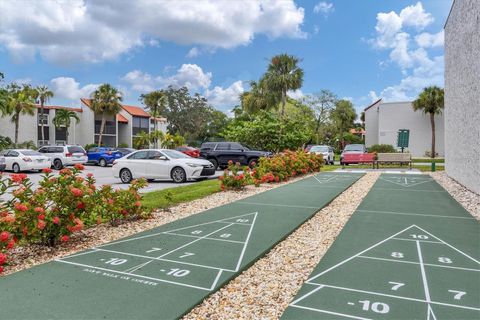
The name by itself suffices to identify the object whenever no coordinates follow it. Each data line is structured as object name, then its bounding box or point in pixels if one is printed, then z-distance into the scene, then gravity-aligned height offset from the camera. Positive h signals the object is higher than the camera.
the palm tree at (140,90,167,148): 50.84 +7.36
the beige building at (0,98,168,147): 40.31 +2.91
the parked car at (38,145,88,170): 24.25 -0.34
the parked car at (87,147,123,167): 27.87 -0.42
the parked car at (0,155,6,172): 21.22 -0.82
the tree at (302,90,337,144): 52.81 +6.33
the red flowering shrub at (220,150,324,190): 11.10 -0.66
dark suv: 20.28 -0.07
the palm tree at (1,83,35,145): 36.22 +4.51
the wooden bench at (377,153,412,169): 20.64 -0.22
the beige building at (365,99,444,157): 35.91 +2.88
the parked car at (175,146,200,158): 25.83 +0.04
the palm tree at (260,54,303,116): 37.84 +8.17
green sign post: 28.83 +1.31
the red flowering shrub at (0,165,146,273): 4.51 -0.82
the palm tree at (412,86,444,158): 34.16 +4.98
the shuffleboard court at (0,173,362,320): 3.19 -1.36
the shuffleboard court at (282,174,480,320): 3.21 -1.34
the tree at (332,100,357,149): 53.28 +5.48
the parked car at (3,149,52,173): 20.45 -0.63
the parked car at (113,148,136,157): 28.81 +0.04
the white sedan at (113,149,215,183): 13.92 -0.60
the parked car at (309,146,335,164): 26.20 +0.09
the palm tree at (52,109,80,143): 41.84 +3.71
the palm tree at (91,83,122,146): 44.88 +6.05
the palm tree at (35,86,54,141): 41.58 +6.38
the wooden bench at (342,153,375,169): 21.42 -0.26
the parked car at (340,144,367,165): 24.02 +0.31
